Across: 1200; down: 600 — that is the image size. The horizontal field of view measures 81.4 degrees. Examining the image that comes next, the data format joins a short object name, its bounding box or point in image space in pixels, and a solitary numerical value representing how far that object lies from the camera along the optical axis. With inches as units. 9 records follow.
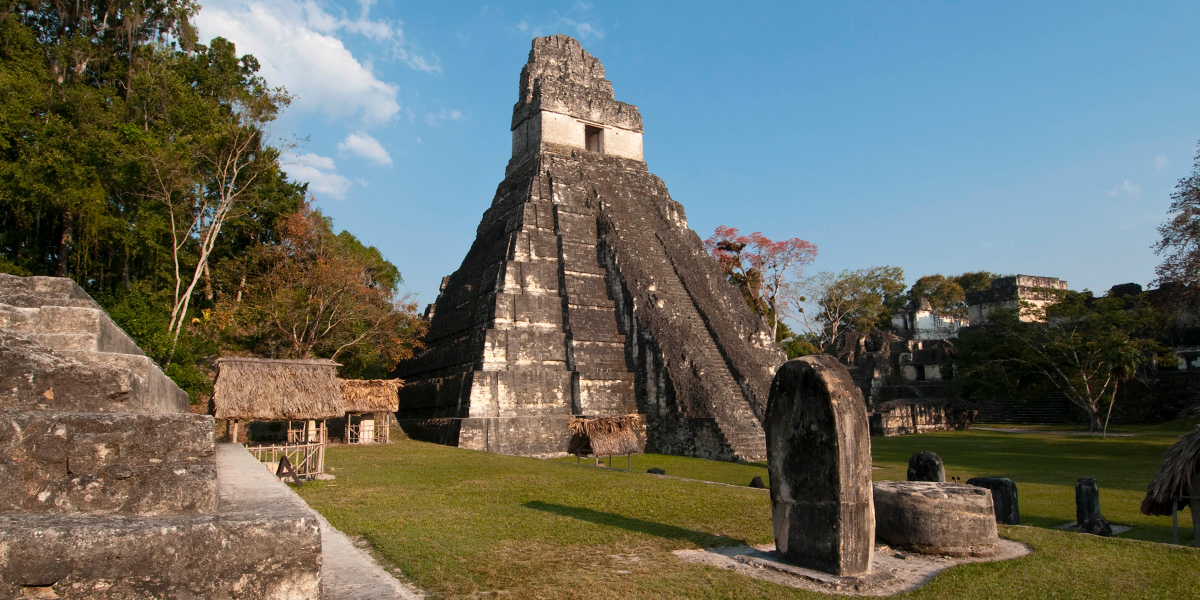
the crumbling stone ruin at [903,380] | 1022.4
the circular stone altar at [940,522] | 213.2
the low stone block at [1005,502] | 302.8
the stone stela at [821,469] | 186.7
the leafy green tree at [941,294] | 1994.3
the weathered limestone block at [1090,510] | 280.7
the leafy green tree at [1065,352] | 938.7
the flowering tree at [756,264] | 1321.4
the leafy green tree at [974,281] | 2500.0
